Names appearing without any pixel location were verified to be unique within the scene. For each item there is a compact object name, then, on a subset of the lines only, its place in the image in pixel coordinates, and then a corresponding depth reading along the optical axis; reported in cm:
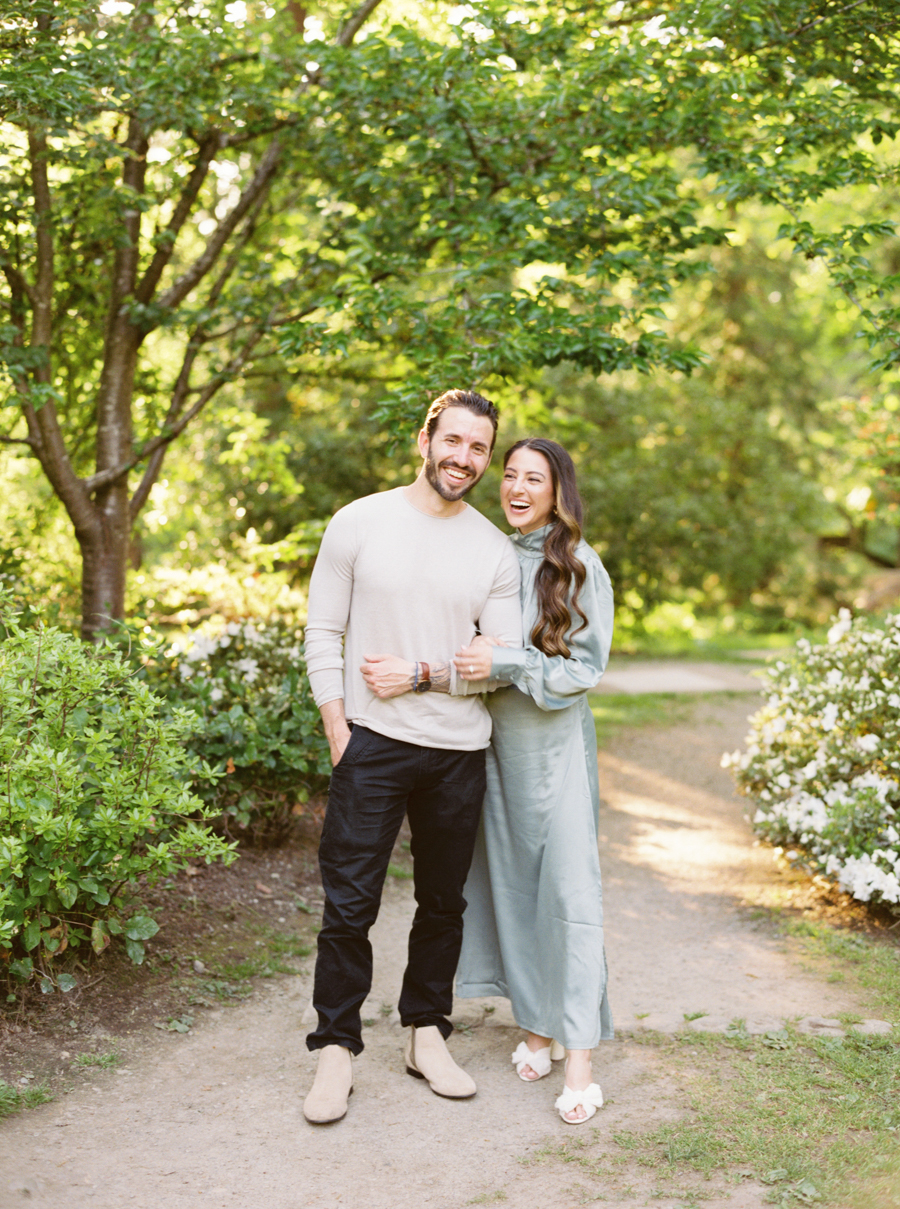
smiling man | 295
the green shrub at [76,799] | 306
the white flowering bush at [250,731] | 448
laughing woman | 302
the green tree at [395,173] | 474
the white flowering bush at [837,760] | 432
